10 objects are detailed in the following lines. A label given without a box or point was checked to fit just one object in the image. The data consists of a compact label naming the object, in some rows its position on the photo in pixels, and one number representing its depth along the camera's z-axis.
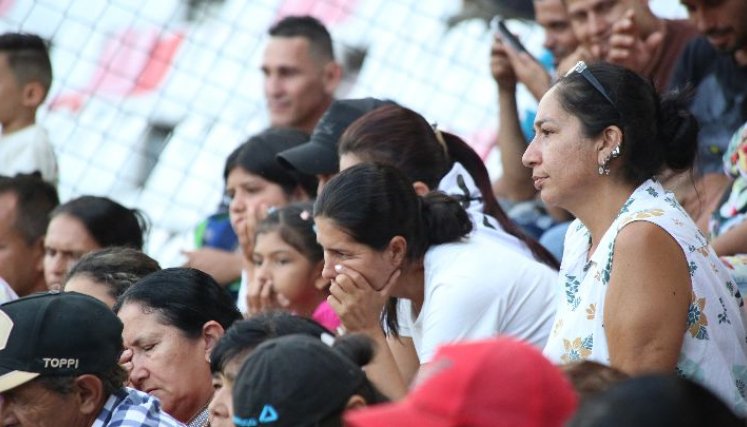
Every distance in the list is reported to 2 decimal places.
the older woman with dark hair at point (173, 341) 7.39
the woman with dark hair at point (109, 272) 8.52
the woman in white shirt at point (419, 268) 7.52
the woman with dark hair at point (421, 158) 8.59
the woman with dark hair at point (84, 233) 10.38
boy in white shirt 12.57
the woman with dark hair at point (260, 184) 10.46
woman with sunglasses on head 6.41
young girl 9.45
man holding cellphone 10.87
